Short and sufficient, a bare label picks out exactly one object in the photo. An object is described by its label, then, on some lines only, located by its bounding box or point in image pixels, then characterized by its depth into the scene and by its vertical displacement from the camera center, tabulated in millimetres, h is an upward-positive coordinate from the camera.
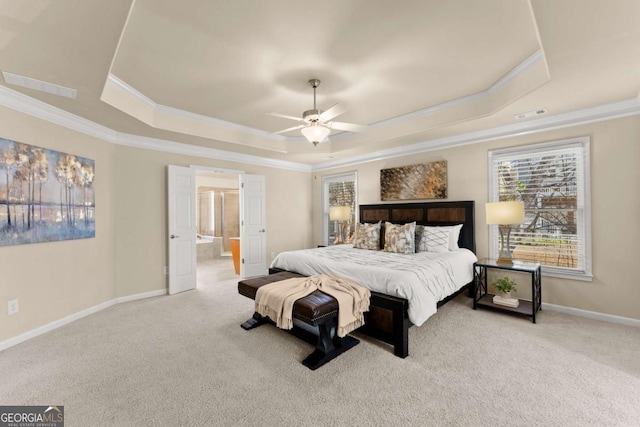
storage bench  2258 -1026
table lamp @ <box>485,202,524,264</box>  3338 -87
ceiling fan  2916 +1005
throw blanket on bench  2432 -813
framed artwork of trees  2654 +226
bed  2473 -653
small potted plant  3385 -962
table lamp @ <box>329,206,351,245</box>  5645 -41
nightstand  3150 -1003
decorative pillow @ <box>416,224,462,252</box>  3953 -383
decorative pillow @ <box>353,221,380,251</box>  4278 -408
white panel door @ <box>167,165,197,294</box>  4371 -234
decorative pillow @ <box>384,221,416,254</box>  3855 -400
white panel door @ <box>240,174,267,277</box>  5328 -285
